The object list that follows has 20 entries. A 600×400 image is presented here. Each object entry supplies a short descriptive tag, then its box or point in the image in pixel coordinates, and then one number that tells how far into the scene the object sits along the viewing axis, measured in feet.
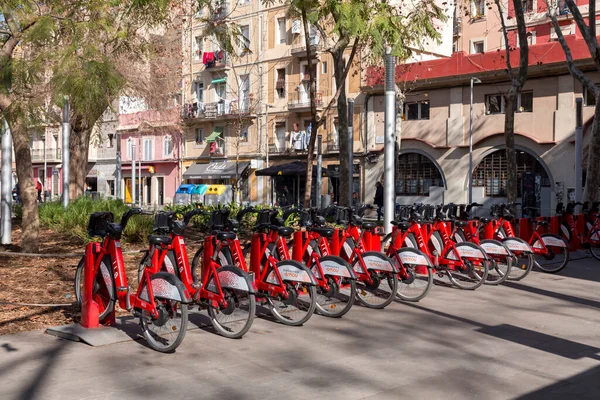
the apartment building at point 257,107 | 139.54
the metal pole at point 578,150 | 63.36
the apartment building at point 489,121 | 104.99
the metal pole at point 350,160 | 57.57
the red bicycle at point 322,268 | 26.37
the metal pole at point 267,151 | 150.00
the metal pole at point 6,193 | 48.60
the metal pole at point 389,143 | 39.36
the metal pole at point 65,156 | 62.55
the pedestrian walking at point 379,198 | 85.91
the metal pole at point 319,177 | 63.10
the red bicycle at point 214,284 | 22.95
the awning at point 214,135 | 159.12
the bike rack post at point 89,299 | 23.58
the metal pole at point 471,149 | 112.88
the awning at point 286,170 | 126.11
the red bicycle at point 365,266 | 28.27
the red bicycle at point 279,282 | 25.02
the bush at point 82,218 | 45.65
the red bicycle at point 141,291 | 21.20
